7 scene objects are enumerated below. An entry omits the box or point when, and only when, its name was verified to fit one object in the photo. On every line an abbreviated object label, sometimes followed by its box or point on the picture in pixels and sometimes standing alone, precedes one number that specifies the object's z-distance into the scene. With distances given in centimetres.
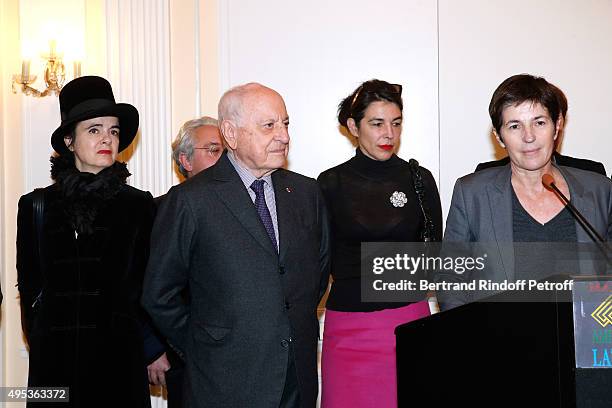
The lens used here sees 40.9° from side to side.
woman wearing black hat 336
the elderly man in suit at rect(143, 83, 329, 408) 284
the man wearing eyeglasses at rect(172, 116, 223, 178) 416
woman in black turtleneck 372
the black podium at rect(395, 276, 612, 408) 167
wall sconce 471
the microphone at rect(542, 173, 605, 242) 256
